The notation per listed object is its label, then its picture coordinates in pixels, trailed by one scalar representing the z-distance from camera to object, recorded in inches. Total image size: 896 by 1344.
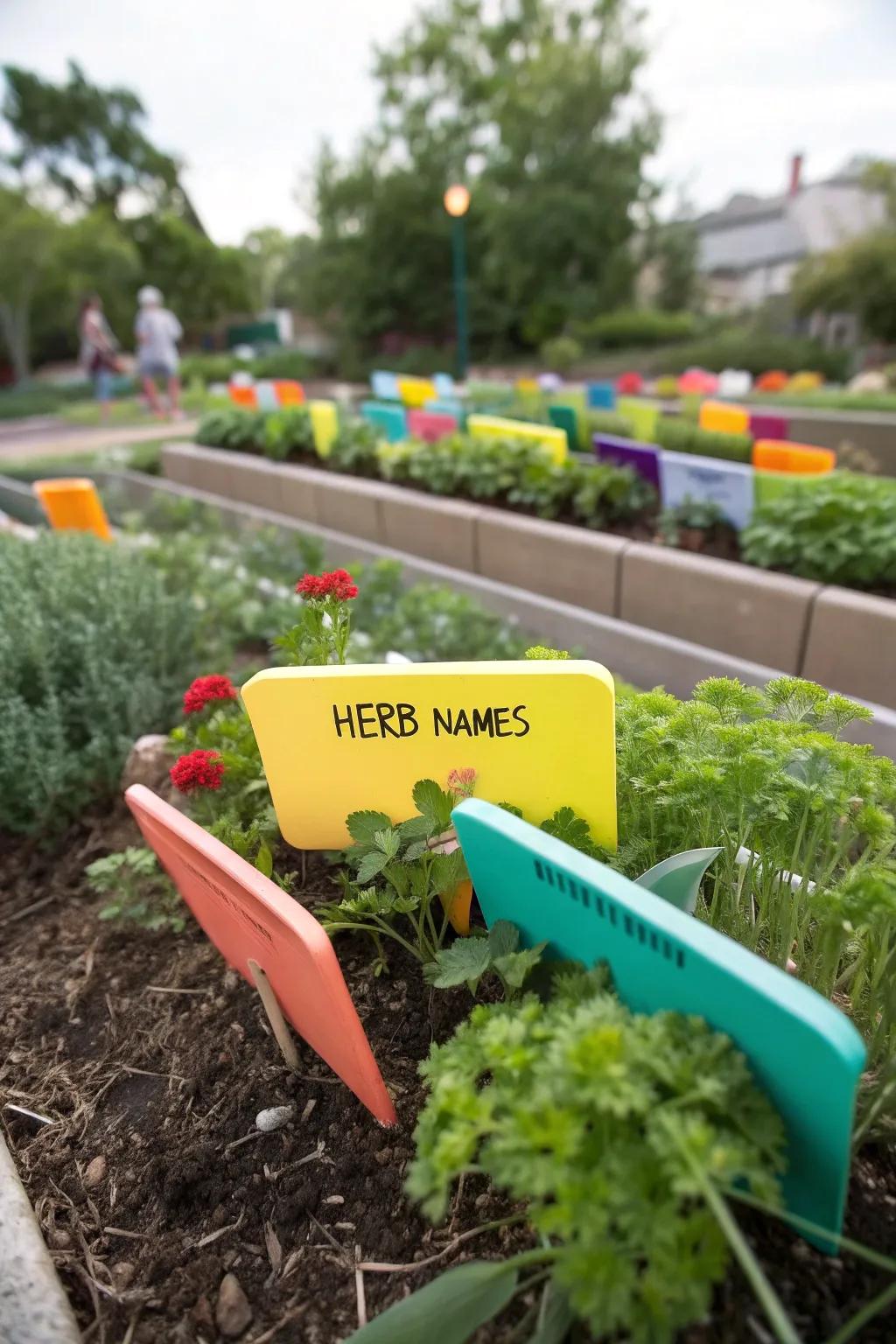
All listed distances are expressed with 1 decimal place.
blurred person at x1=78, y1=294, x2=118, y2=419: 458.0
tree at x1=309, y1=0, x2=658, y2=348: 775.7
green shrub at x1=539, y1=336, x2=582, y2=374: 699.4
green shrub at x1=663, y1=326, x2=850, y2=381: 611.8
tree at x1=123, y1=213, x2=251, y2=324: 1159.0
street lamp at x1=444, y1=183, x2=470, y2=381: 493.0
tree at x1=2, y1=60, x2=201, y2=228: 1216.2
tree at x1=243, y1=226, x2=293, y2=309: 1985.6
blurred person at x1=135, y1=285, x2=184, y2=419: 427.8
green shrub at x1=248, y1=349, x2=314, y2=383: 784.3
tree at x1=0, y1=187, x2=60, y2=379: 700.0
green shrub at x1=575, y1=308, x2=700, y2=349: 797.2
